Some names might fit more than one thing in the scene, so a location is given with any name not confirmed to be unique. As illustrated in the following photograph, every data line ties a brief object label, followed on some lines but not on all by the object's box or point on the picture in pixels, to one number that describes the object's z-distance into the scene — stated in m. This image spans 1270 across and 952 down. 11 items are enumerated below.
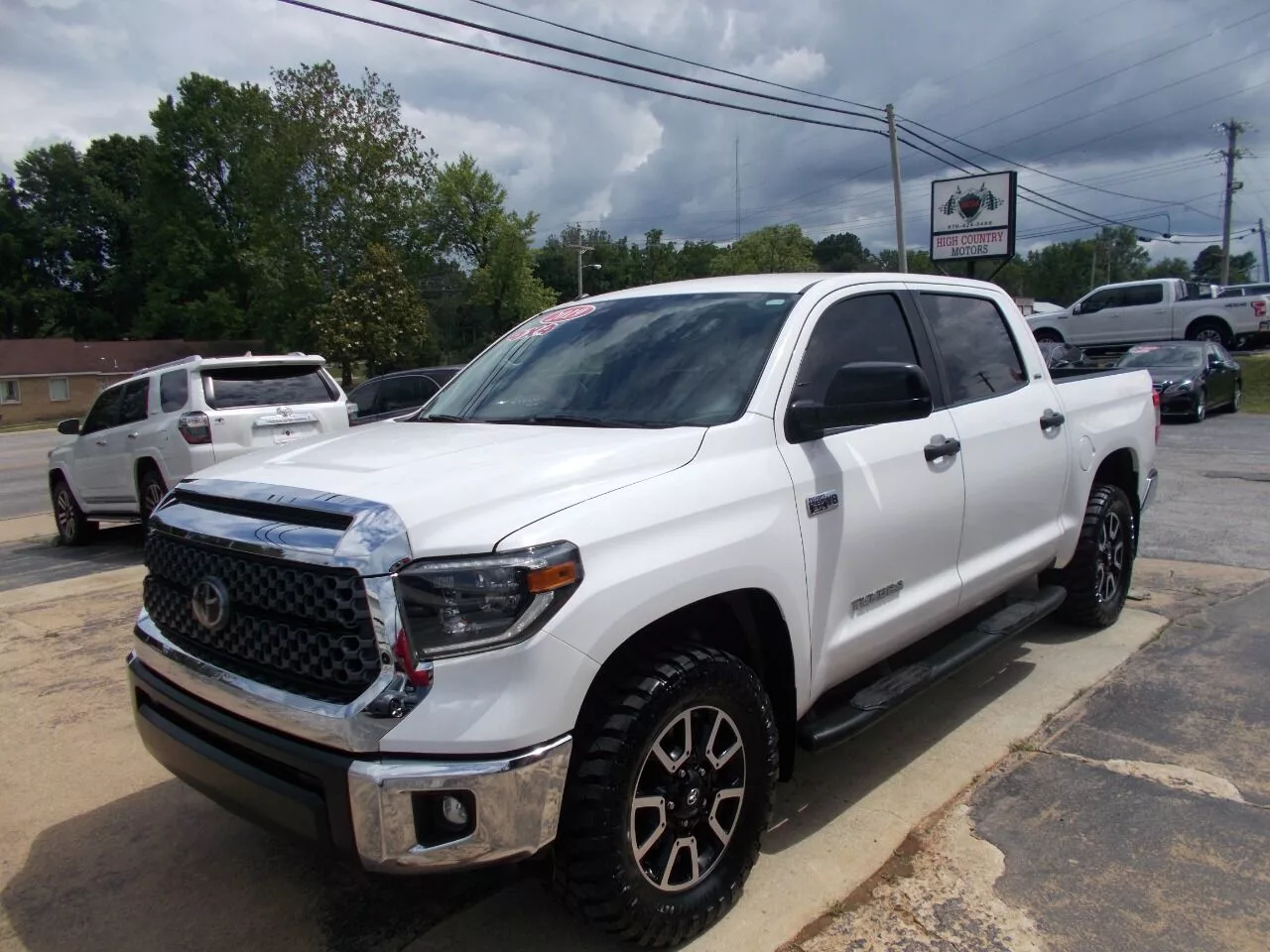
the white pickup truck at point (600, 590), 2.26
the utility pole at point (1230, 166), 48.25
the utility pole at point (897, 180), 27.85
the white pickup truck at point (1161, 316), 22.53
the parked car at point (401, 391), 13.34
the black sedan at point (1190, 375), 18.22
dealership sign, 28.42
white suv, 8.53
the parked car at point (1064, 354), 19.62
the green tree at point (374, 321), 39.91
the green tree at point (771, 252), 85.69
